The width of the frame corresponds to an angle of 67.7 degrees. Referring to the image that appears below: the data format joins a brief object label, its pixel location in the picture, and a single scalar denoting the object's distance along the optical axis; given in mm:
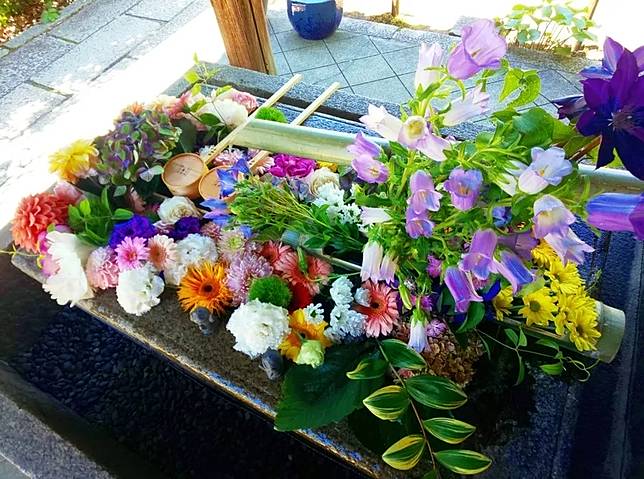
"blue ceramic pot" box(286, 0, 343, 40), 3305
